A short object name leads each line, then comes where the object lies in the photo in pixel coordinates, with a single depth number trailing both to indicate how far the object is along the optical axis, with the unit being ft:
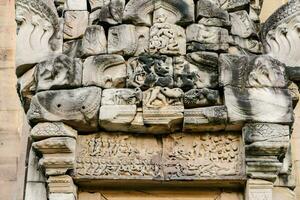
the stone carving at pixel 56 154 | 21.71
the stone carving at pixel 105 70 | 22.58
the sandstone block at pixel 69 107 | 21.97
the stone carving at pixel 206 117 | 21.90
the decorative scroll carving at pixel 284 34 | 23.47
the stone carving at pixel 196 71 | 22.44
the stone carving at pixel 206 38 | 23.04
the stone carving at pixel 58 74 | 22.36
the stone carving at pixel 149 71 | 22.41
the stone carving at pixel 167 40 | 23.02
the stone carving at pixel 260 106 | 21.77
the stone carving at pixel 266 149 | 21.47
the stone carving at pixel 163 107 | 21.99
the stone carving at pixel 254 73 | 22.18
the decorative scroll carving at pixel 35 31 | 23.47
